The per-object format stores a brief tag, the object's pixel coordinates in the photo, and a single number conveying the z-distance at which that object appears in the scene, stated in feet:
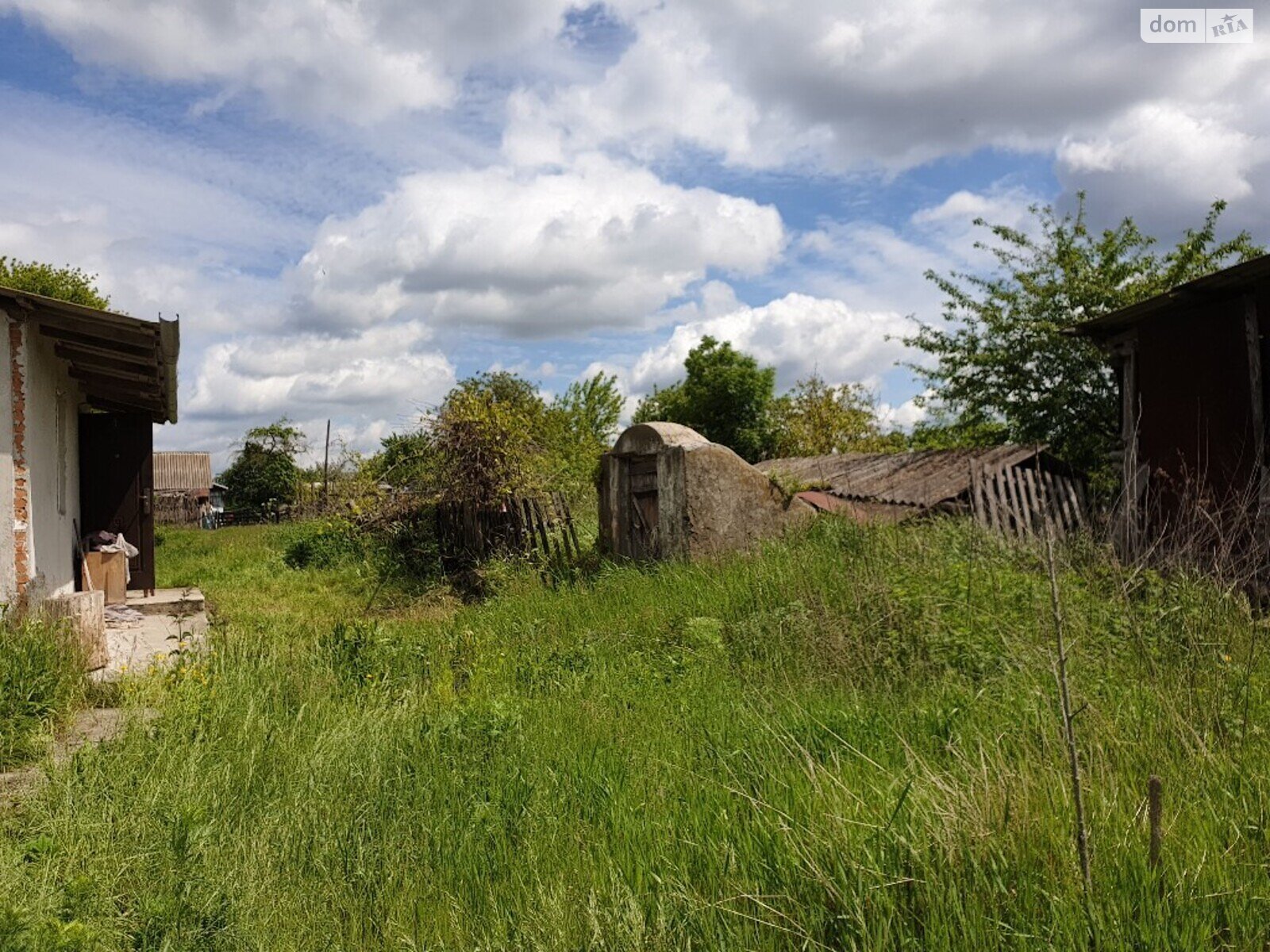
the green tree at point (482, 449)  45.37
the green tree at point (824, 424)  96.07
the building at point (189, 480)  145.07
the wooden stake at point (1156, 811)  7.83
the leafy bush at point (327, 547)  52.21
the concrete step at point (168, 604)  35.55
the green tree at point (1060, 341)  50.85
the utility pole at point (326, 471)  69.73
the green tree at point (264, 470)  132.98
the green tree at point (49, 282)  76.69
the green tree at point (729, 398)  107.04
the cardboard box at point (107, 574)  35.91
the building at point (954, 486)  38.34
